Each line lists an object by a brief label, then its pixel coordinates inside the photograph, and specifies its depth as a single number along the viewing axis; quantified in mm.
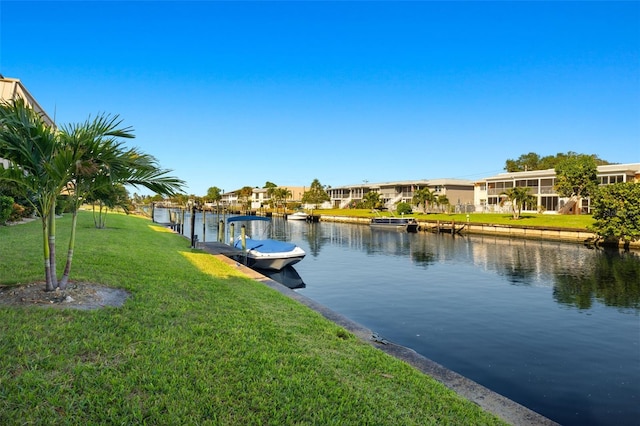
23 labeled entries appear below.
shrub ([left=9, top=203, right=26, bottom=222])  23484
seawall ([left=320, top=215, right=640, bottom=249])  43625
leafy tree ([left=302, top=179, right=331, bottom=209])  123562
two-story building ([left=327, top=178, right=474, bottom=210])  92438
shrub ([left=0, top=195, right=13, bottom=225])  19562
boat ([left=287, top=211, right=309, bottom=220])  90562
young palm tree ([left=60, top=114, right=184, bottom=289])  7902
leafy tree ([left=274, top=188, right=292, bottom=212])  133125
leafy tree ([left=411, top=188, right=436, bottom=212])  83500
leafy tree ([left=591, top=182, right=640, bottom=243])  37531
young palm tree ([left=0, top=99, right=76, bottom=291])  7434
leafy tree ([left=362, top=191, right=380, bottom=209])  96562
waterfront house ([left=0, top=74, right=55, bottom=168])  38156
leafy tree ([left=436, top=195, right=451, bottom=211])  80738
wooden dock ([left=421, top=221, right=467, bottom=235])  58066
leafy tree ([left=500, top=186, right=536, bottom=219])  59744
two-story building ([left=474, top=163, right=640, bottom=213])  58812
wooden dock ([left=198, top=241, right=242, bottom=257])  24281
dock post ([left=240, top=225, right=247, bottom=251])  23250
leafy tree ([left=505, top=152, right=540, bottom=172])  107500
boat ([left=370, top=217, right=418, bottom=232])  62303
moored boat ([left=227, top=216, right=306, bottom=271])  22969
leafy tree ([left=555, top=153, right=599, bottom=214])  54438
